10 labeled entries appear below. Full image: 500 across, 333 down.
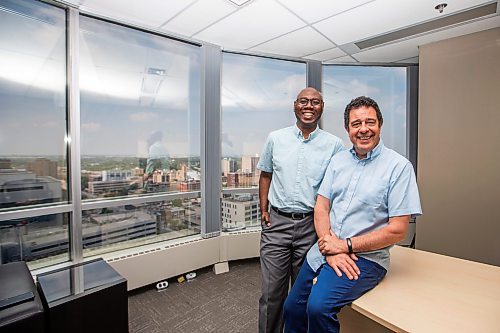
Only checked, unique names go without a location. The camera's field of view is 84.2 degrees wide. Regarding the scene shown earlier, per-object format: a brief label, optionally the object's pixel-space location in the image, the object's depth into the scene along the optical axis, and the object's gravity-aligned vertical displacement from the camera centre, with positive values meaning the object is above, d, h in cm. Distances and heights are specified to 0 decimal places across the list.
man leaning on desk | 126 -31
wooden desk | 100 -58
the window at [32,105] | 220 +48
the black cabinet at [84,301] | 161 -85
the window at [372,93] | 395 +99
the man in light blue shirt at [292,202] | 180 -27
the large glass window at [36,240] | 227 -67
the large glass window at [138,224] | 268 -67
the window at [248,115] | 347 +61
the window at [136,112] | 261 +52
